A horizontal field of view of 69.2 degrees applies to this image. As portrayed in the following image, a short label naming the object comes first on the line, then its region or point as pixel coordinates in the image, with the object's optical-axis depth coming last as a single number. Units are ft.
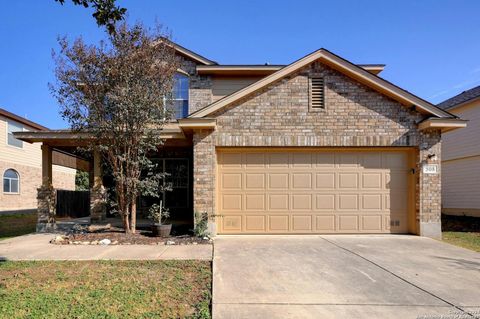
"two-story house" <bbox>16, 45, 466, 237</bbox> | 34.73
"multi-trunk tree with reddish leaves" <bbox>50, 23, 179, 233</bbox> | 32.63
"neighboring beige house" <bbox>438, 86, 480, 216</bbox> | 51.37
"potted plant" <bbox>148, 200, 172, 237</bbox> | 33.94
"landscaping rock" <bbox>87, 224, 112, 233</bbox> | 37.62
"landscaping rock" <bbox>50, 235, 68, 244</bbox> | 31.65
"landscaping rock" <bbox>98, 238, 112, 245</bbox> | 30.91
